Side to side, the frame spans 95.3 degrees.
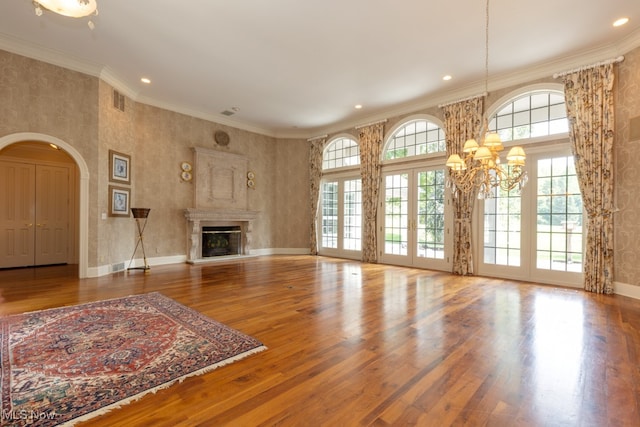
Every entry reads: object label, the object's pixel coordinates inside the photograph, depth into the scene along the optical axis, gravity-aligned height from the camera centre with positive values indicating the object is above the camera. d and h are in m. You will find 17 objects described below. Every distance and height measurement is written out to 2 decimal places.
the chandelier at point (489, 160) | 3.38 +0.65
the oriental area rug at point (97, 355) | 1.82 -1.20
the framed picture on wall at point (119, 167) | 5.99 +0.95
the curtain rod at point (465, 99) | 5.86 +2.40
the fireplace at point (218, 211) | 7.63 +0.04
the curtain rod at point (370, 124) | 7.60 +2.41
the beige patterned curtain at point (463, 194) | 5.96 +0.42
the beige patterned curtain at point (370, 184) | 7.66 +0.77
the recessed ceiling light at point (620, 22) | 4.02 +2.68
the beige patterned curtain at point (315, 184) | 9.16 +0.91
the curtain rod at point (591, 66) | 4.53 +2.41
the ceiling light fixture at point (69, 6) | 1.92 +1.39
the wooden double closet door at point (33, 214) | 6.64 -0.06
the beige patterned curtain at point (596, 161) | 4.58 +0.84
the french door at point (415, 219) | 6.59 -0.15
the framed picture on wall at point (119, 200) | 5.99 +0.25
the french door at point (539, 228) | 5.04 -0.26
